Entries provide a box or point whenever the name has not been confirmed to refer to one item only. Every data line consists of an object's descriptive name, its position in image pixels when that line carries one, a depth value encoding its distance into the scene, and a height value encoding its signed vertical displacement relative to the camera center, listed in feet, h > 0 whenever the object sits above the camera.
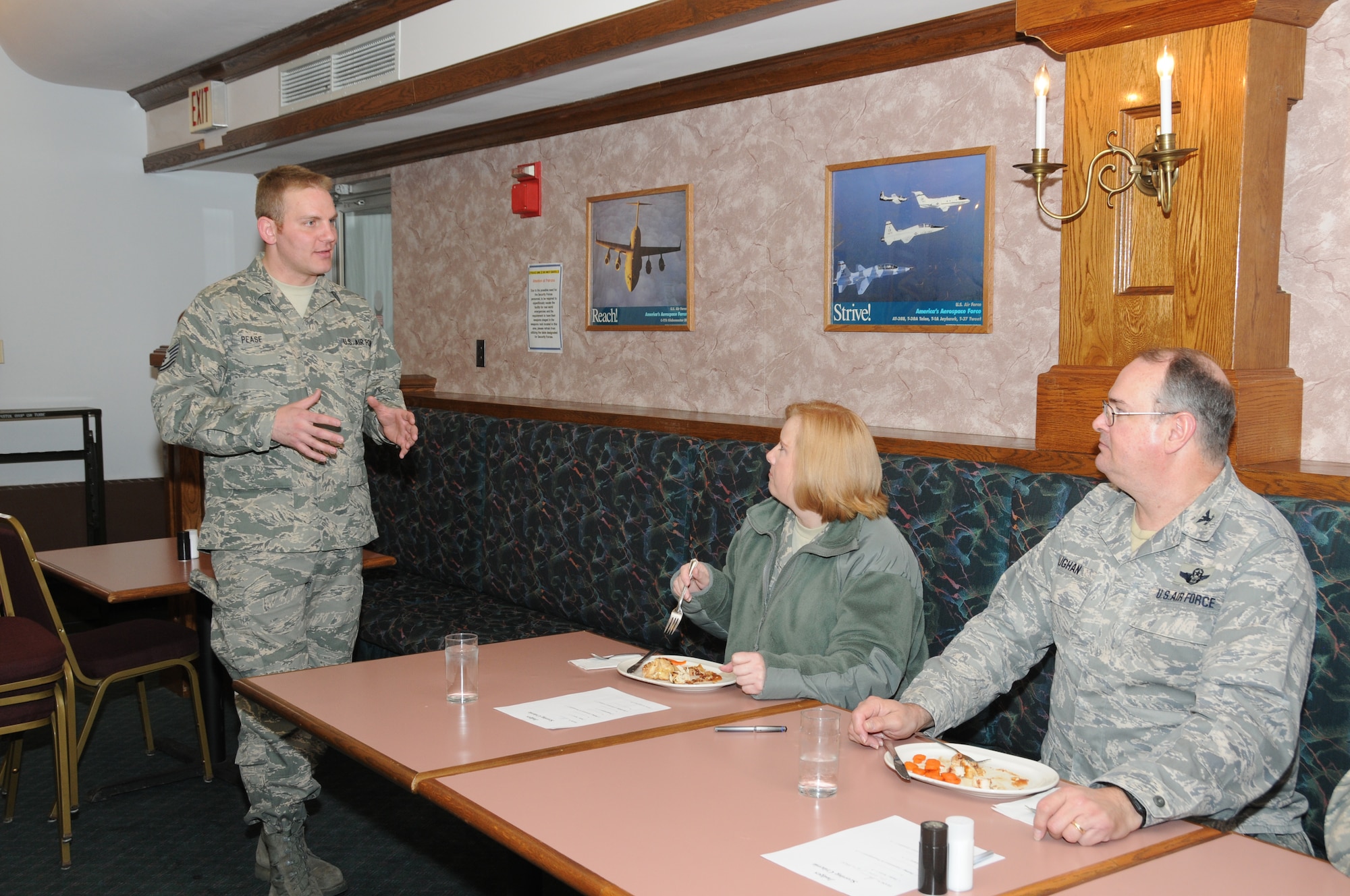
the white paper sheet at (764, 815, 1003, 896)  4.35 -1.97
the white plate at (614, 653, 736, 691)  6.97 -1.95
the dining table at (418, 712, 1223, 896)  4.44 -1.97
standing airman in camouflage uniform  9.30 -0.93
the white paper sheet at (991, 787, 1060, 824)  5.06 -1.98
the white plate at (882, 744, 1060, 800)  5.25 -1.94
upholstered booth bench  7.18 -1.71
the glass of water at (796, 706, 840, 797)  5.26 -1.79
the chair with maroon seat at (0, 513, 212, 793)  11.11 -2.99
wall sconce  7.43 +1.45
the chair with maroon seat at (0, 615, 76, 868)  10.20 -3.01
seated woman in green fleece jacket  7.31 -1.45
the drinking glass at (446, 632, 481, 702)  6.71 -1.79
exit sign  18.43 +4.22
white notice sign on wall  15.87 +0.81
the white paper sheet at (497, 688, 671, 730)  6.41 -1.99
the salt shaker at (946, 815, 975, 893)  4.27 -1.83
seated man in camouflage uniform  5.55 -1.44
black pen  6.19 -1.96
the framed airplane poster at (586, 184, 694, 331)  13.91 +1.34
